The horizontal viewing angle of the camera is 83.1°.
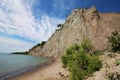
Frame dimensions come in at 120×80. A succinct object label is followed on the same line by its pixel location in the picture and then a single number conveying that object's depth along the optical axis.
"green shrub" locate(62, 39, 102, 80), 6.52
